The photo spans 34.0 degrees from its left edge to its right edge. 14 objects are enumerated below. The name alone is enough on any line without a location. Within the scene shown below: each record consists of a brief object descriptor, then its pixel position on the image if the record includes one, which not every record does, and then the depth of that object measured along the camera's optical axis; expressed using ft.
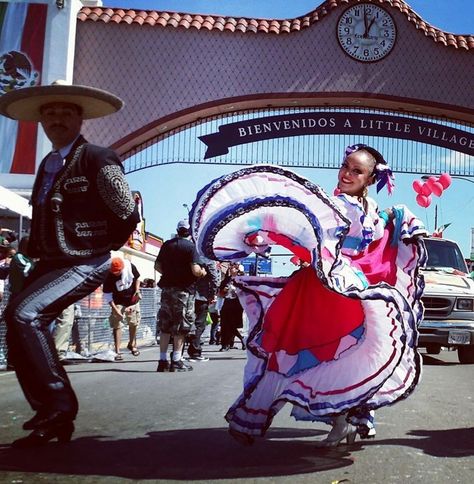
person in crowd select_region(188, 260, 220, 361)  36.11
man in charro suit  13.30
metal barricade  39.11
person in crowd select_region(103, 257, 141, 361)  38.47
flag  52.80
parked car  38.45
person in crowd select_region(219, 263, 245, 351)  50.42
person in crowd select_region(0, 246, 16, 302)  29.58
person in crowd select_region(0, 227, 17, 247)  31.36
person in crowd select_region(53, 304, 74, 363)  32.42
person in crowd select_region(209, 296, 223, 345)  60.13
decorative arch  56.34
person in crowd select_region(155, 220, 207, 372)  30.76
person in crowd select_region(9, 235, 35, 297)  28.27
